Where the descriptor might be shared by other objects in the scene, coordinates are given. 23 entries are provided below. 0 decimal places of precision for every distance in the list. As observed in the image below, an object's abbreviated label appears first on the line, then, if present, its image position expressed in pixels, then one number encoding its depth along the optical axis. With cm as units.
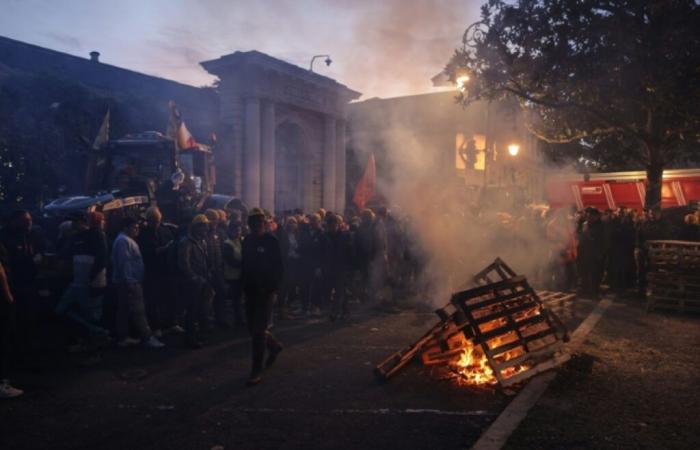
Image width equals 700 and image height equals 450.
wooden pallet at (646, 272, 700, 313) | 859
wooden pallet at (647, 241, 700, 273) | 868
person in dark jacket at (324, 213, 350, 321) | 836
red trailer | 1823
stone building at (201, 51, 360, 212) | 1781
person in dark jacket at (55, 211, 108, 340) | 639
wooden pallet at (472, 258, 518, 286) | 646
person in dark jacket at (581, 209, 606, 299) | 1062
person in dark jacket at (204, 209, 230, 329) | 749
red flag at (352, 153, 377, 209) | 1348
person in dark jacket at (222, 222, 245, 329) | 766
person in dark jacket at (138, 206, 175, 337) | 721
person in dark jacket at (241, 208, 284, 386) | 539
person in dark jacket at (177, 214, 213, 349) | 662
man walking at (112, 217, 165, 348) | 648
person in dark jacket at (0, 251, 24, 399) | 488
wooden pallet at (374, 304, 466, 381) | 539
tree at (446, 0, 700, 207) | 1088
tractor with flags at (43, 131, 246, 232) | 1084
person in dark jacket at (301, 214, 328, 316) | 887
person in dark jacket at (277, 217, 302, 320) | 862
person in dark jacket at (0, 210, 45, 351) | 622
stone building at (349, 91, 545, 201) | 2662
